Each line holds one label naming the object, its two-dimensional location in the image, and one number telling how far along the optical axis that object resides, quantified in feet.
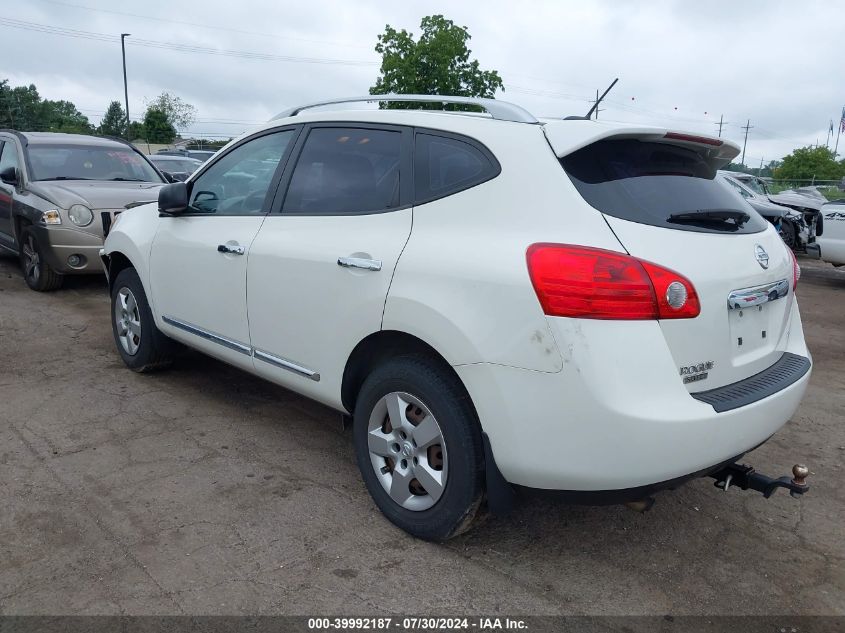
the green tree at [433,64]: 85.87
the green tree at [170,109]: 293.64
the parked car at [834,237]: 32.14
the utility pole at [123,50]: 148.02
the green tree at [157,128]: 260.42
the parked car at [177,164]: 56.29
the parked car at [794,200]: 43.21
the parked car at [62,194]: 24.38
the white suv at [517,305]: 7.75
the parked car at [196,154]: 85.88
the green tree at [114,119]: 328.62
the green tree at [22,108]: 260.42
